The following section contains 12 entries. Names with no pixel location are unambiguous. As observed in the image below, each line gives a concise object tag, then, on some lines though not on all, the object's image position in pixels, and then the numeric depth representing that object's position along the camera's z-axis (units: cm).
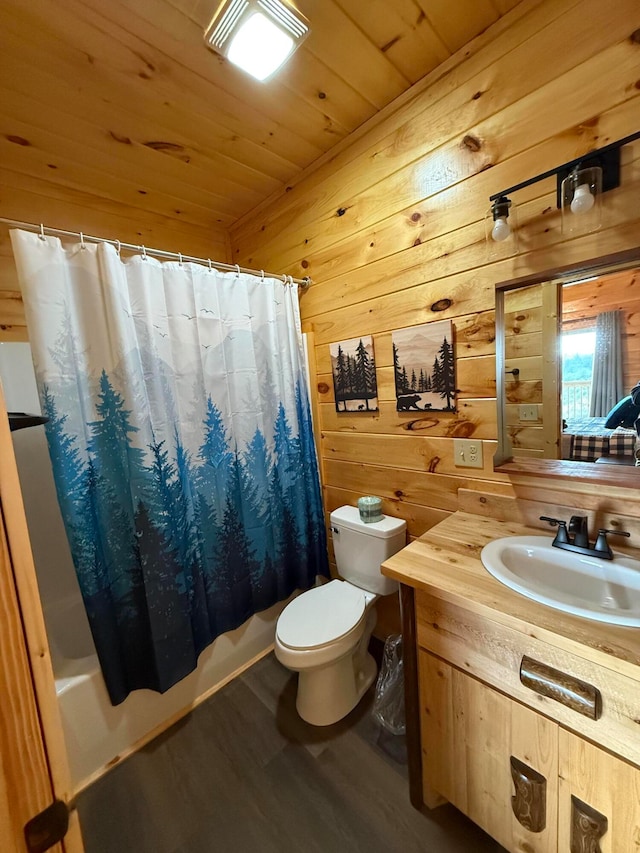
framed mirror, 104
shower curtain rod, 118
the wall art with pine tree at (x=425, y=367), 140
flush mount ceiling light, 97
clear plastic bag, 143
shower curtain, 126
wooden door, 38
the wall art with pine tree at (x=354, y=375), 168
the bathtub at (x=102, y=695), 130
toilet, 134
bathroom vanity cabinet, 72
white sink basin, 90
